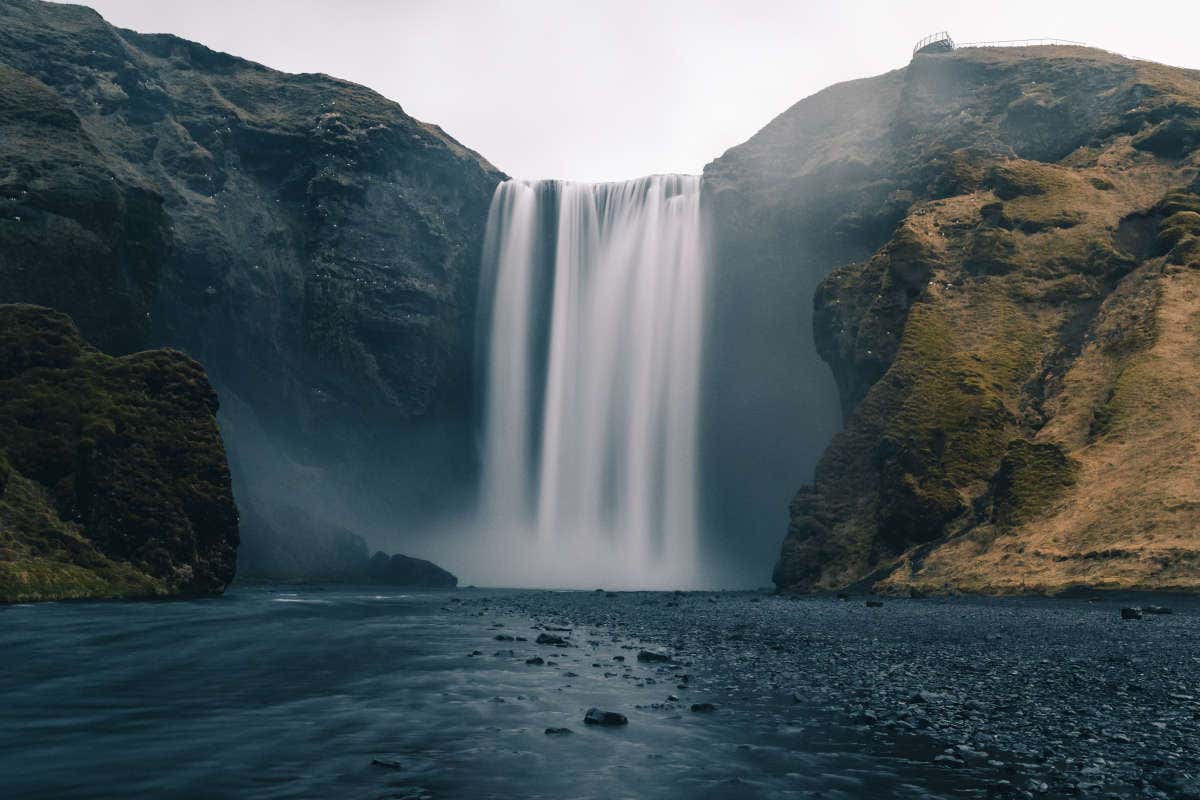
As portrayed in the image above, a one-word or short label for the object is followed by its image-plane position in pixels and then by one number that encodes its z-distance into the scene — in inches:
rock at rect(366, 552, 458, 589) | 2997.0
